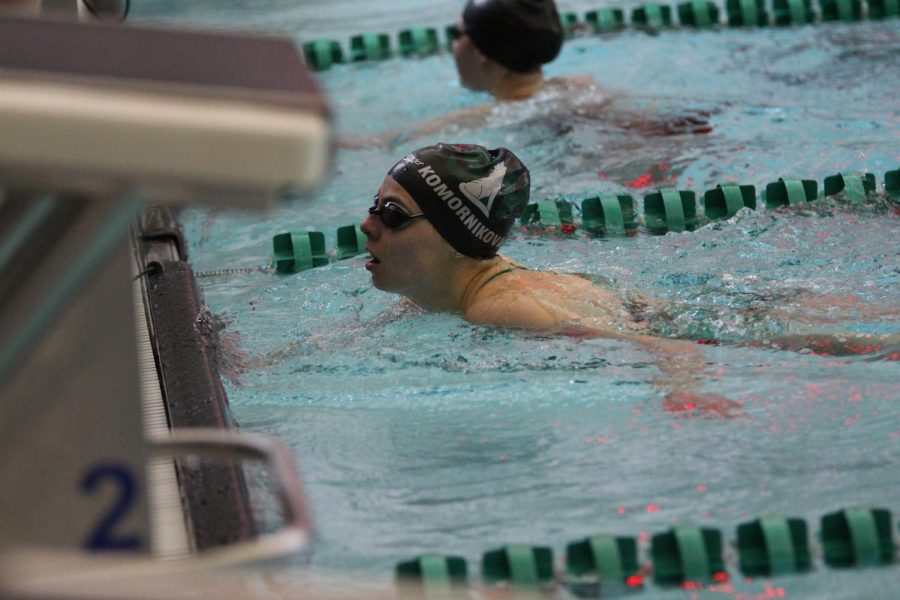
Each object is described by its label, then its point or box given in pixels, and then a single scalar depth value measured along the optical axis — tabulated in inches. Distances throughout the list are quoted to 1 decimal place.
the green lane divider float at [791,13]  506.9
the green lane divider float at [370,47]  505.4
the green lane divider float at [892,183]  306.0
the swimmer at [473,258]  221.0
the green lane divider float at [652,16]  514.0
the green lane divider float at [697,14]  512.1
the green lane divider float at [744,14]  509.4
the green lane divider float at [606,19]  513.0
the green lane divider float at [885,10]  507.2
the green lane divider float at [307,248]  297.9
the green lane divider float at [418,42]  508.1
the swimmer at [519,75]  378.9
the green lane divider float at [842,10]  505.4
